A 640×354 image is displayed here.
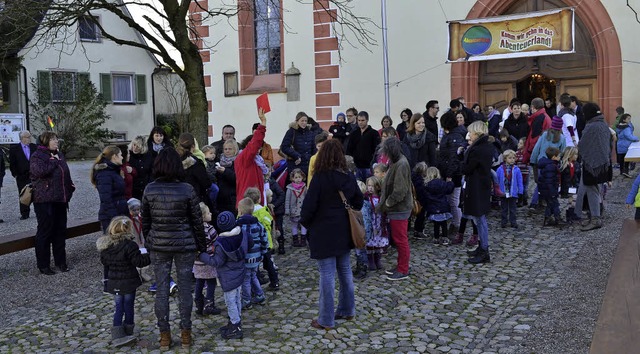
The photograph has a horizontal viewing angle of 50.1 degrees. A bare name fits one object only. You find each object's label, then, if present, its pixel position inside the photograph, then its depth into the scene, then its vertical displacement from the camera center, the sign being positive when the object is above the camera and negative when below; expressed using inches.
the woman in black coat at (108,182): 316.5 -18.0
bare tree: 411.2 +73.9
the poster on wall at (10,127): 917.8 +25.3
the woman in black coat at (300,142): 409.4 -2.0
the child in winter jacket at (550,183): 385.4 -28.3
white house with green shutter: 1159.0 +119.6
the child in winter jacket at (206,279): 252.1 -51.7
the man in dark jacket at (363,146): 421.7 -5.4
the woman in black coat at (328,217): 234.4 -27.2
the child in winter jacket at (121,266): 229.9 -41.7
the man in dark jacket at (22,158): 475.8 -8.7
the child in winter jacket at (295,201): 364.2 -33.1
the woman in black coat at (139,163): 339.3 -10.3
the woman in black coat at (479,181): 318.7 -22.0
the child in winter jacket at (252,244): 247.3 -37.6
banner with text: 584.1 +86.1
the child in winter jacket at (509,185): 389.1 -29.2
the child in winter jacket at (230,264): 230.7 -42.4
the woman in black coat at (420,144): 384.2 -4.6
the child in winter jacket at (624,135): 549.0 -3.6
